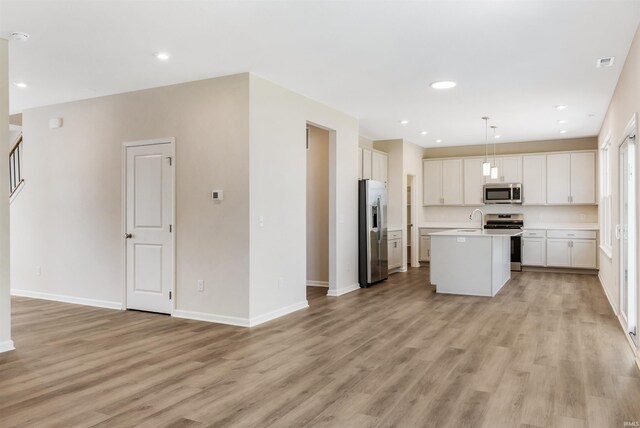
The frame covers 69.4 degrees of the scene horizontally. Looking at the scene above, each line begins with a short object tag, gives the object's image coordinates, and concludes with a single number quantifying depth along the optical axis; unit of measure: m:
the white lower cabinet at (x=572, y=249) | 8.55
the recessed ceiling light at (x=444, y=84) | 5.11
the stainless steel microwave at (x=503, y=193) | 9.30
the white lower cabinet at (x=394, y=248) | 8.52
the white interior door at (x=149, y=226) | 5.29
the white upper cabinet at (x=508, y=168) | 9.45
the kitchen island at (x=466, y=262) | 6.38
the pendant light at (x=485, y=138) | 6.82
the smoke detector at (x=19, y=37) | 3.77
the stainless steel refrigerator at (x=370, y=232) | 7.21
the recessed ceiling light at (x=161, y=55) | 4.19
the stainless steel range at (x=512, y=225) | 9.05
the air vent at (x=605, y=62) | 4.32
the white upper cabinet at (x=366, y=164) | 7.91
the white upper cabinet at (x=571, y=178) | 8.83
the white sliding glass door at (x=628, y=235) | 4.12
